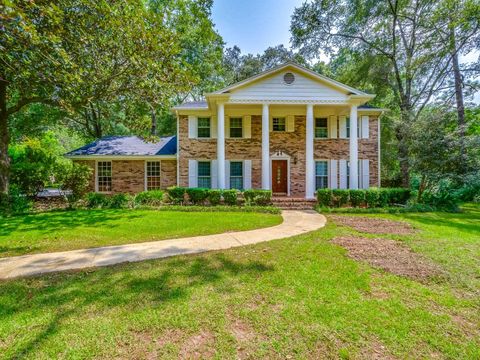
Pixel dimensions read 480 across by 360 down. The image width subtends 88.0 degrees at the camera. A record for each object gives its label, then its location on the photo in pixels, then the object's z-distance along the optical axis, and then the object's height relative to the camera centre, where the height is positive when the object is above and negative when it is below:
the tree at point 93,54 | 6.17 +3.84
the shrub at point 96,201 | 11.34 -0.97
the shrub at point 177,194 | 12.24 -0.70
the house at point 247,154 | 14.68 +1.54
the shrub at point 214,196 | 11.98 -0.79
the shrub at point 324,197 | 11.80 -0.83
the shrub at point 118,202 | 11.27 -1.01
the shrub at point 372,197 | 11.67 -0.83
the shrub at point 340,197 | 11.77 -0.83
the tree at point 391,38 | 16.91 +10.79
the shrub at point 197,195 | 12.02 -0.74
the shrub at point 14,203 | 9.80 -0.94
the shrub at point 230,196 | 11.86 -0.81
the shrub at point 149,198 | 11.86 -0.89
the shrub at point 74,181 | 10.92 -0.05
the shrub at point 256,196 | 11.87 -0.78
